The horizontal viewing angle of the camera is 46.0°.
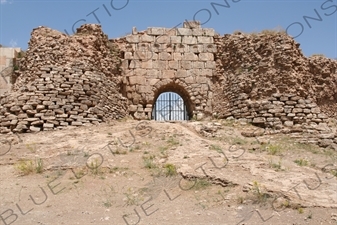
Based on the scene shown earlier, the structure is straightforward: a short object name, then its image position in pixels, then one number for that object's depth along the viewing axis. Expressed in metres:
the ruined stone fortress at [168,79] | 12.38
